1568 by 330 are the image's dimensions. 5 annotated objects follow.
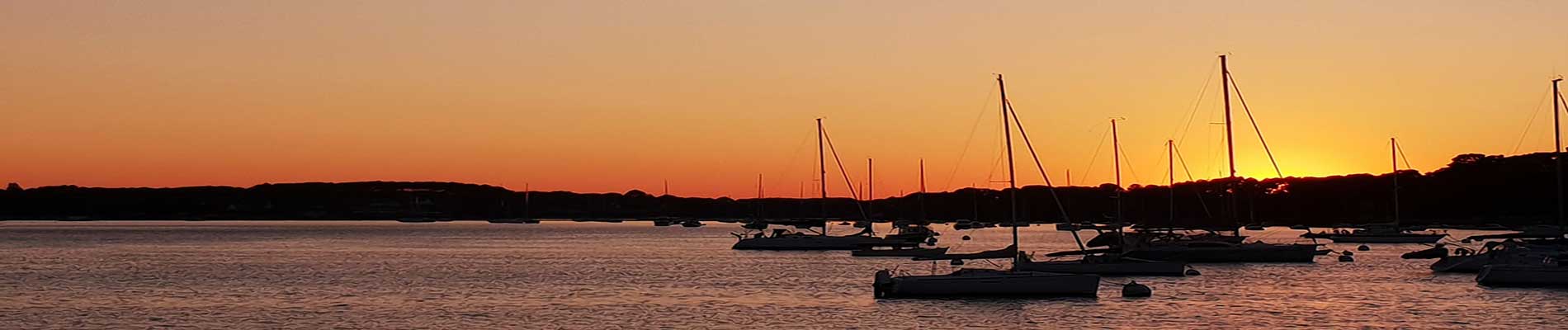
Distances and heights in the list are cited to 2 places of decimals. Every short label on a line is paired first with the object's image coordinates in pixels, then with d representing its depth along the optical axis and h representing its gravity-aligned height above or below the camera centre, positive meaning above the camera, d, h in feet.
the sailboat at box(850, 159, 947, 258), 318.59 +8.37
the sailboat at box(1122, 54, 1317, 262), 276.82 +3.42
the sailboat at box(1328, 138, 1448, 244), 407.42 +8.03
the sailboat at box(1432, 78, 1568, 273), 240.53 +2.33
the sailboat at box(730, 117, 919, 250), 377.30 +7.09
